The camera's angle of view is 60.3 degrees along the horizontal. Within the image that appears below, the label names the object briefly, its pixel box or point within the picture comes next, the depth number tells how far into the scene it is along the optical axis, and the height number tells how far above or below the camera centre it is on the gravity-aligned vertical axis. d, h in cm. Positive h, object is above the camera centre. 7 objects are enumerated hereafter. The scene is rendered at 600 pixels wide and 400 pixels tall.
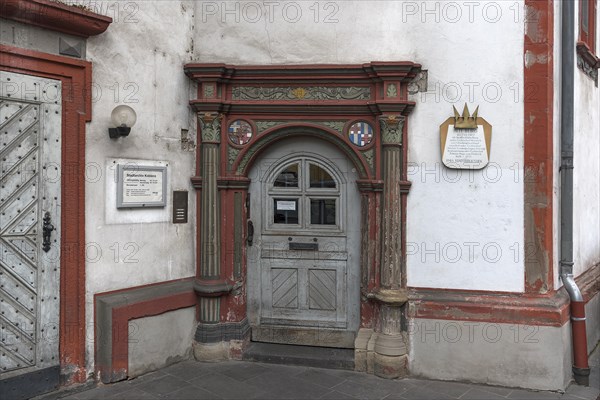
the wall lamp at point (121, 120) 480 +74
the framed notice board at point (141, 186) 506 +14
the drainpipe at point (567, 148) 522 +52
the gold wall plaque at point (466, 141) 508 +57
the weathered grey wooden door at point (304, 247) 571 -53
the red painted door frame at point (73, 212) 466 -11
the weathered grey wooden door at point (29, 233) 432 -29
